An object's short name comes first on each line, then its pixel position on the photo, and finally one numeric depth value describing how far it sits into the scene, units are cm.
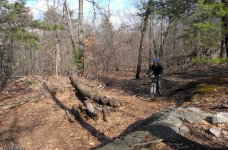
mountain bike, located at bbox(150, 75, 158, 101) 896
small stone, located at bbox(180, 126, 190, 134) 443
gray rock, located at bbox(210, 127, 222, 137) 425
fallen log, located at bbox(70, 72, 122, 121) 743
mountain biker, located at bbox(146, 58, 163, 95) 874
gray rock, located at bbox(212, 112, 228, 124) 464
